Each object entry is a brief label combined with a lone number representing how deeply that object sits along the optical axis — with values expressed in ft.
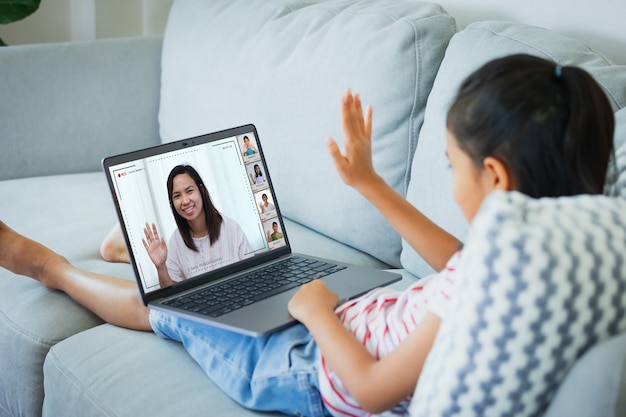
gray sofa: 3.68
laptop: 4.25
